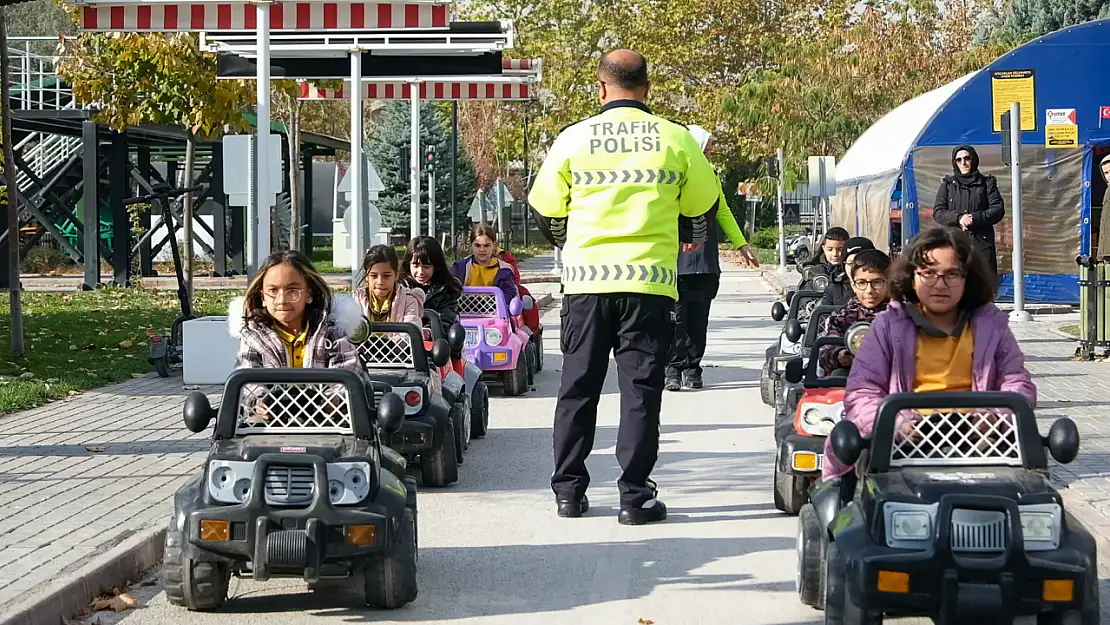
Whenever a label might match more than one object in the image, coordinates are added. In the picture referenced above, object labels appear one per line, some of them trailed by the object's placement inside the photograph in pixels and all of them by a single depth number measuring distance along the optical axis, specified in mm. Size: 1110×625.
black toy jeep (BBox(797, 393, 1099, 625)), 4961
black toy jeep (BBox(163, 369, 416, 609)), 5766
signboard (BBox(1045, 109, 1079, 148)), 24859
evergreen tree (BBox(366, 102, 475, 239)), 59188
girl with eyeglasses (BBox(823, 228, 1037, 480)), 5781
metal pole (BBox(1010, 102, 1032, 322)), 20844
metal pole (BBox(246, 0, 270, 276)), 14055
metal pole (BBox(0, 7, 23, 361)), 16188
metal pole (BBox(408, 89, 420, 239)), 24938
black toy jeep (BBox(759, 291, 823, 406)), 11289
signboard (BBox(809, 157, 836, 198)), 33531
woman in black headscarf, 16656
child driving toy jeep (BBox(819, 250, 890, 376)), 8773
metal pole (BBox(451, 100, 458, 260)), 39031
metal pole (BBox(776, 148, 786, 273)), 39806
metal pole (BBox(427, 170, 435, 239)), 31033
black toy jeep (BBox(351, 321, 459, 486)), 8852
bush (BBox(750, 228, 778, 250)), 58781
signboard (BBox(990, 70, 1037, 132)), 23609
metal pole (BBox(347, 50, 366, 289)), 18750
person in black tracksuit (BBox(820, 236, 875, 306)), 10345
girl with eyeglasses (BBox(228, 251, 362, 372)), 6730
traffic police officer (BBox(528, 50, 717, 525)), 7789
